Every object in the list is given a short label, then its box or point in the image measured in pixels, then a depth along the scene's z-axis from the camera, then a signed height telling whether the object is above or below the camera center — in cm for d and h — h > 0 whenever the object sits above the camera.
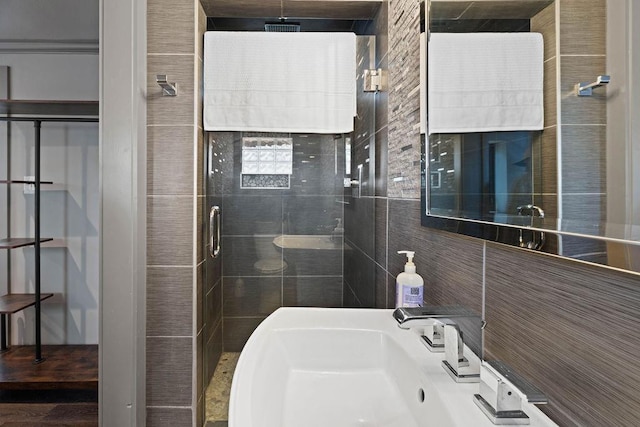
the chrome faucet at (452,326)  62 -23
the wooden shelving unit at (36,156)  207 +33
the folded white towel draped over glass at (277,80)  146 +56
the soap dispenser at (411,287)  90 -21
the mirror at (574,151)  37 +8
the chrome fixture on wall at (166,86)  125 +48
